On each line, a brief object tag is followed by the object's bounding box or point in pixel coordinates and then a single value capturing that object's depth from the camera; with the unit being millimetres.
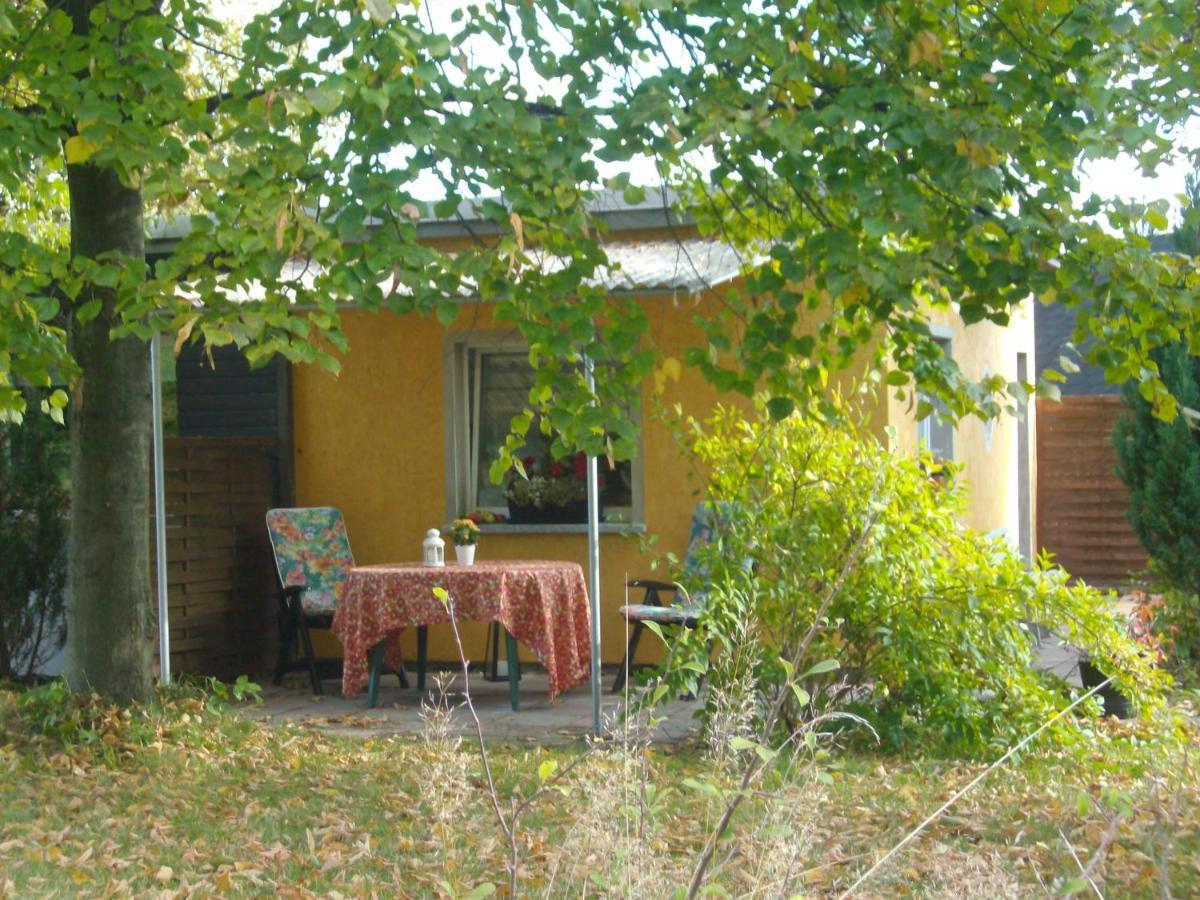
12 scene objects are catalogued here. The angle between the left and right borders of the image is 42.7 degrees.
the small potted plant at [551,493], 10648
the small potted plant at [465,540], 9398
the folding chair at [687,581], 7434
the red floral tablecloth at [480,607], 8828
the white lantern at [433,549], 9406
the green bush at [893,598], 7090
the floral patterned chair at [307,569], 9914
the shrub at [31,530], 10000
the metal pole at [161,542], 8289
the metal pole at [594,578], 7586
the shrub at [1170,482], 11031
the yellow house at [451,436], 10297
